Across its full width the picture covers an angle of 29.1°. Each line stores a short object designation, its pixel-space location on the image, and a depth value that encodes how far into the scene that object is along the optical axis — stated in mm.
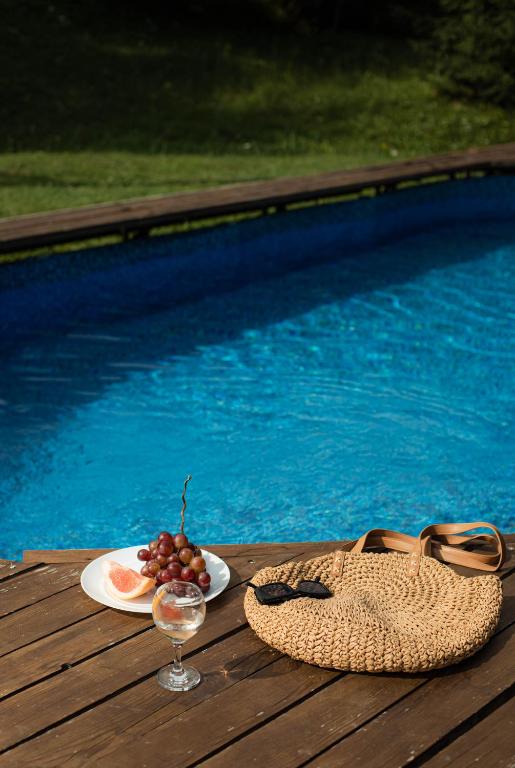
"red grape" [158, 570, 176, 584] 2762
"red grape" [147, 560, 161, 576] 2785
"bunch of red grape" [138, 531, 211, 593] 2785
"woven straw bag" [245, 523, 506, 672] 2482
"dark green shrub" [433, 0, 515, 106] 16234
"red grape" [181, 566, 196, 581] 2778
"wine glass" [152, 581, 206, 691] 2262
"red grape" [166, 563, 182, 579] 2785
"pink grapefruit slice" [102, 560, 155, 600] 2760
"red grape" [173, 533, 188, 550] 2846
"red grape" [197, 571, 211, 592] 2799
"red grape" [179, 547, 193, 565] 2824
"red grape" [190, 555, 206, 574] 2799
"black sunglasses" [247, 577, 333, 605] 2699
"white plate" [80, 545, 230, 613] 2736
